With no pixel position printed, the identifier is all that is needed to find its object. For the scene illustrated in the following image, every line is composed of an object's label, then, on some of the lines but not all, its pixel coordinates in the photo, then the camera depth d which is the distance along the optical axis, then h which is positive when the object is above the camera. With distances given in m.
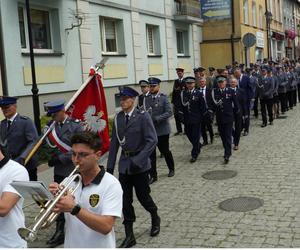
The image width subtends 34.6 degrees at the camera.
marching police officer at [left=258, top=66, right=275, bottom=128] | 15.22 -0.87
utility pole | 10.52 -0.35
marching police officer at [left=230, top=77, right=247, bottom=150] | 11.34 -1.31
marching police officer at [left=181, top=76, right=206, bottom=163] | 10.43 -0.87
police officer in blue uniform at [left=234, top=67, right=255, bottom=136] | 14.39 -0.47
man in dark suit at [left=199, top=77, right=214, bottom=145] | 10.88 -1.13
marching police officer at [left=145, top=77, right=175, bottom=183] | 8.91 -0.79
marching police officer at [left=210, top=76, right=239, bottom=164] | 10.11 -0.84
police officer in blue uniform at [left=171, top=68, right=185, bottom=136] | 12.69 -0.62
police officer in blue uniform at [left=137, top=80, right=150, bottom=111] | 9.57 -0.34
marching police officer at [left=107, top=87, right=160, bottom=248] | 5.74 -0.94
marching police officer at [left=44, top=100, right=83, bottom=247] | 5.80 -0.73
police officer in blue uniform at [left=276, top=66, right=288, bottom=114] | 17.45 -0.74
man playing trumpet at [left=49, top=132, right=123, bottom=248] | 3.07 -0.78
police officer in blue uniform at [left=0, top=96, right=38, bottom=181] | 6.38 -0.65
